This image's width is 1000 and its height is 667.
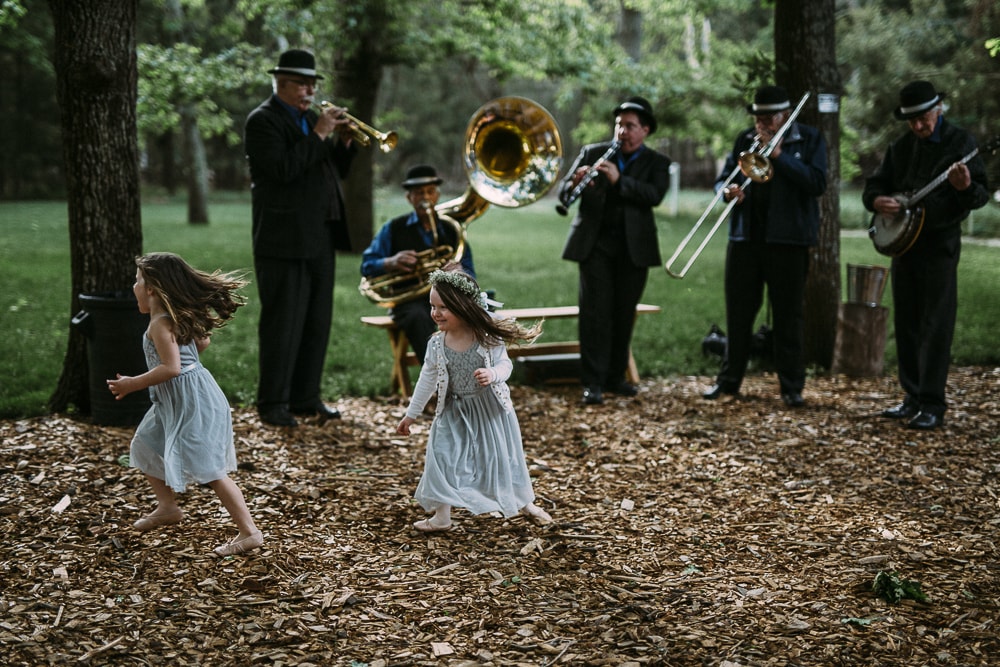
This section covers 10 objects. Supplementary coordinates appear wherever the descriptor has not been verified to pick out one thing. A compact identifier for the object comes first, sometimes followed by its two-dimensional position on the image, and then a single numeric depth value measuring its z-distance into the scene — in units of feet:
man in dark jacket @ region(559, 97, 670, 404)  23.31
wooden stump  25.84
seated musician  22.02
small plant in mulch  12.47
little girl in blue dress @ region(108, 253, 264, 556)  13.58
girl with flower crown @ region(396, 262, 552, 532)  14.70
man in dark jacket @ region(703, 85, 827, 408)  22.27
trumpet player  19.54
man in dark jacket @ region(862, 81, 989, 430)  20.63
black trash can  19.03
